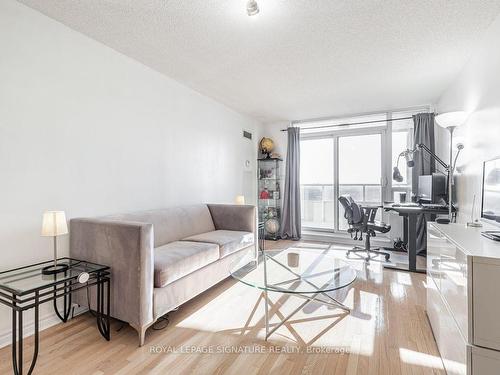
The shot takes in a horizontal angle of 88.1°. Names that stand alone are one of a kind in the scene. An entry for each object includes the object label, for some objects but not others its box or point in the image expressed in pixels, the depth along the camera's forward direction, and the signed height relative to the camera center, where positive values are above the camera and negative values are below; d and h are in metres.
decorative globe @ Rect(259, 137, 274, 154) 5.07 +0.77
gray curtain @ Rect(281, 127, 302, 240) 4.93 -0.08
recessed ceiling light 1.73 +1.19
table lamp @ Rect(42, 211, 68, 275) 1.70 -0.28
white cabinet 1.06 -0.54
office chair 3.66 -0.57
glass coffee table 1.80 -0.73
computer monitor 3.24 -0.05
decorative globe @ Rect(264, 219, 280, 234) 4.96 -0.81
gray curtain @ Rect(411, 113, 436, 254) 3.91 +0.41
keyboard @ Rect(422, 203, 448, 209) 3.13 -0.27
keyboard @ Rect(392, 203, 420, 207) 3.42 -0.28
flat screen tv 1.63 -0.05
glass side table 1.41 -0.60
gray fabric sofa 1.74 -0.59
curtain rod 4.20 +1.09
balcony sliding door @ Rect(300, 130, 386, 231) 4.56 +0.19
